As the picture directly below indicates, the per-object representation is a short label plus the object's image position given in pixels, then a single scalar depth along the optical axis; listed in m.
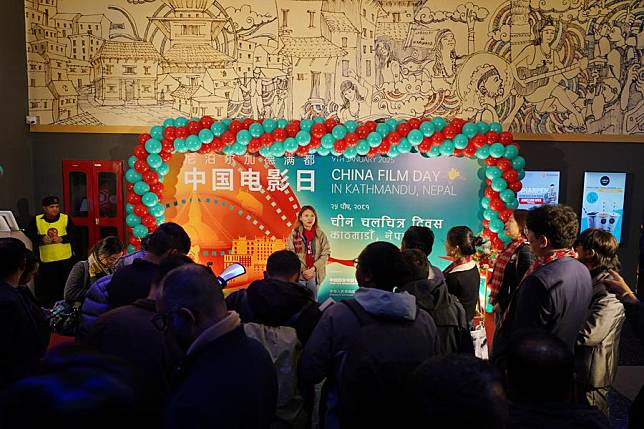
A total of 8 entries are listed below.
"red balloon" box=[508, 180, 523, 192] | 7.18
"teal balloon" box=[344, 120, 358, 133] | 7.26
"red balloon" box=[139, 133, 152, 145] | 7.42
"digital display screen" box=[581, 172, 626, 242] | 8.17
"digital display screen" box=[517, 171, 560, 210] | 8.16
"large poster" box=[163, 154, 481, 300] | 7.67
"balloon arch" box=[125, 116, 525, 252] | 7.19
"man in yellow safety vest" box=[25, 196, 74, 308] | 7.40
